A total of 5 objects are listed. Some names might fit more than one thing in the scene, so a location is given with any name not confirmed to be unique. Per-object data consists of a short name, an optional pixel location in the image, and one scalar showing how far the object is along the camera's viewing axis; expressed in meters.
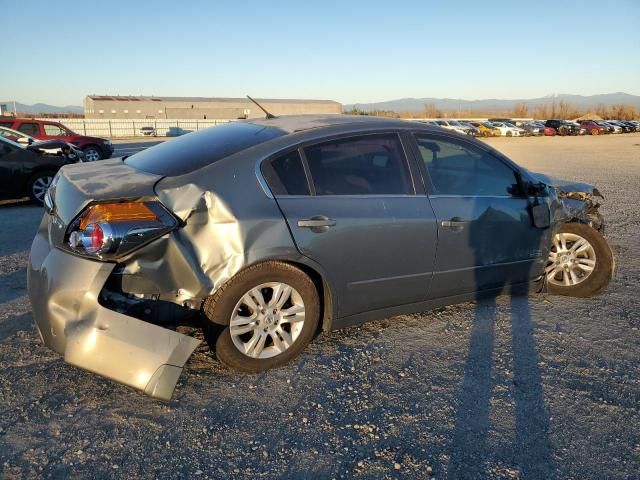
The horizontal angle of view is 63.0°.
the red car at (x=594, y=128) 49.59
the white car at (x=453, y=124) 38.72
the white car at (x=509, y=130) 44.34
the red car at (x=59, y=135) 17.67
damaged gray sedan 2.91
